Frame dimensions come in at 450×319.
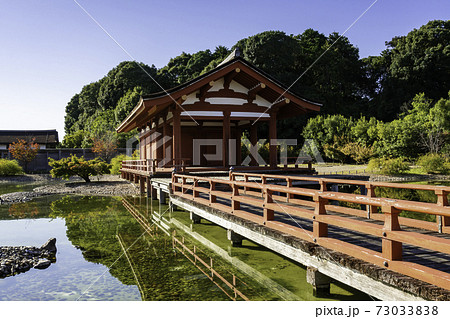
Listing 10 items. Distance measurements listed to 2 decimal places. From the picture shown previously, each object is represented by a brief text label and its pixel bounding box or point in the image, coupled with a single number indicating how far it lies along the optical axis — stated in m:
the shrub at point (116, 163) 34.75
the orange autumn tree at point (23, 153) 39.28
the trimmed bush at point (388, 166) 28.71
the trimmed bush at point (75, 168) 25.08
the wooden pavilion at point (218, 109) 15.95
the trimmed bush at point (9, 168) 34.94
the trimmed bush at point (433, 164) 27.38
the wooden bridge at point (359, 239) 4.05
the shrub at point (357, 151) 34.91
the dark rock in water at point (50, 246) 8.62
